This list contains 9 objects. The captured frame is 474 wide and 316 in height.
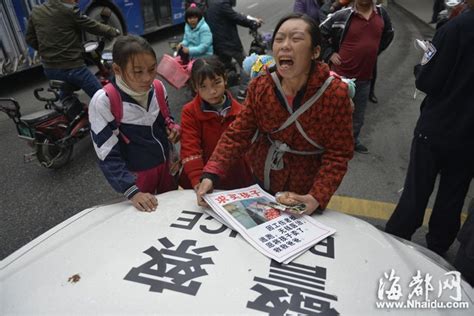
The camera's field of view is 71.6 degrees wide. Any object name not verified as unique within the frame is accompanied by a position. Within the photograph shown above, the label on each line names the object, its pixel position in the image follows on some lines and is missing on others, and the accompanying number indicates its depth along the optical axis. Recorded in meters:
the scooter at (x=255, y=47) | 5.27
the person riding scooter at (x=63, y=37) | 3.54
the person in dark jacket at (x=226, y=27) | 4.72
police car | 0.98
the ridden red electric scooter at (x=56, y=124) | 3.28
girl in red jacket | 1.82
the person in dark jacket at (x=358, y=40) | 3.26
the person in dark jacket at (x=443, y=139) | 1.73
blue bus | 5.10
